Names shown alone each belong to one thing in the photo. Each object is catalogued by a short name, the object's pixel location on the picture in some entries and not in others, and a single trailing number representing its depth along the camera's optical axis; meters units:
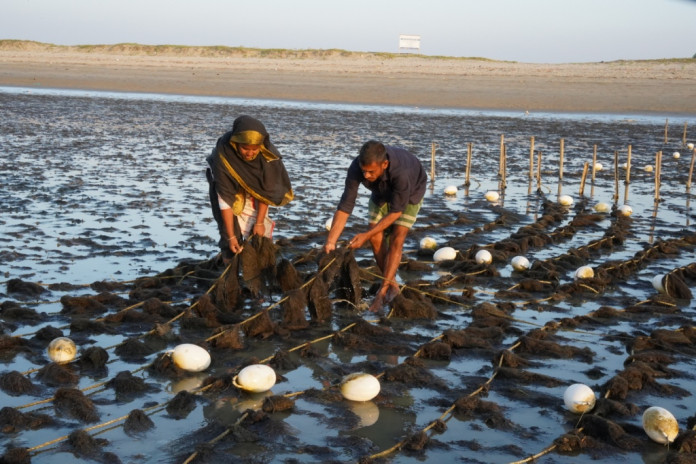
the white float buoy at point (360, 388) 5.72
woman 7.71
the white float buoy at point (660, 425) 5.07
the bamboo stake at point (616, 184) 14.60
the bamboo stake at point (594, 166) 15.95
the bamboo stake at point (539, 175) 15.24
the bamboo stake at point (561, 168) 15.78
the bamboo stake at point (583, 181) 14.83
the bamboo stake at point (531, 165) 16.00
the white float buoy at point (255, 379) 5.79
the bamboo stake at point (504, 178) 15.49
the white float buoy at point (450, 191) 14.54
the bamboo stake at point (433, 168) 15.65
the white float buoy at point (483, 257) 9.42
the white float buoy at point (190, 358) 6.20
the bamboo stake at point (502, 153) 15.79
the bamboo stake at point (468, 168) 15.45
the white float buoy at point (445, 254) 9.81
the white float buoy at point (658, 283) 8.41
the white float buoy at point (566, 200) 13.65
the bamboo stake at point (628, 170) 15.21
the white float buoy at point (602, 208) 13.12
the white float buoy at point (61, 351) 6.24
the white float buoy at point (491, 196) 14.14
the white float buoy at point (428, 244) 10.38
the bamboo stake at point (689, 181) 15.35
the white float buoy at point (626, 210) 12.62
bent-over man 7.42
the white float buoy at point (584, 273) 8.88
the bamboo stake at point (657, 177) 14.03
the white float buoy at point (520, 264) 9.27
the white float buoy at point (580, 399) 5.53
